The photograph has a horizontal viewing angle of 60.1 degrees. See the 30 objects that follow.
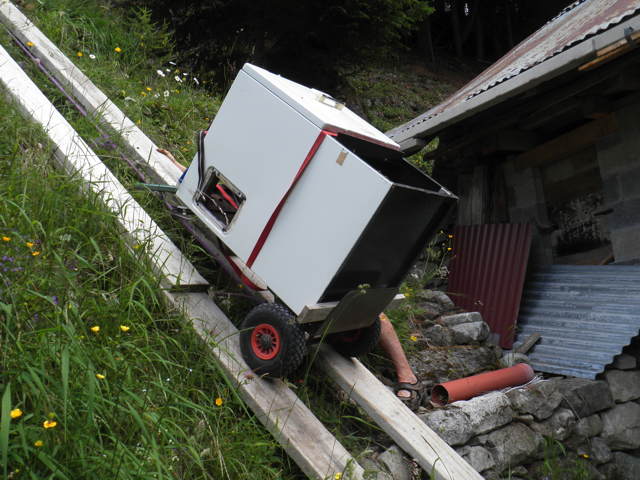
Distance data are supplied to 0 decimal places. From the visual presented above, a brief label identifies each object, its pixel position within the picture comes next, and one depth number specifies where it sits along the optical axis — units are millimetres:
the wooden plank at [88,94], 3768
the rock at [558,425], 3326
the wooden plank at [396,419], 2469
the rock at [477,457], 2861
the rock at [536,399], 3371
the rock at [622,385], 3818
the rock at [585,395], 3588
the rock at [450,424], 2852
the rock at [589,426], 3531
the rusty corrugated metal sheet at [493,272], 4723
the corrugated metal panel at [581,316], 3932
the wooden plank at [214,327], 2297
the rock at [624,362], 3898
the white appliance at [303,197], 2309
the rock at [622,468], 3543
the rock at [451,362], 3496
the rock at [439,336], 3842
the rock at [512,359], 3994
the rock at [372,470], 2328
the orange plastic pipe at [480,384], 3182
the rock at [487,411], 3031
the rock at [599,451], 3508
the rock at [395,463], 2486
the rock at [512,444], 3014
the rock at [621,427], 3705
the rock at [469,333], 3957
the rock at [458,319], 4125
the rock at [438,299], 4434
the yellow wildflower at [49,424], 1537
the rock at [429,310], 4164
